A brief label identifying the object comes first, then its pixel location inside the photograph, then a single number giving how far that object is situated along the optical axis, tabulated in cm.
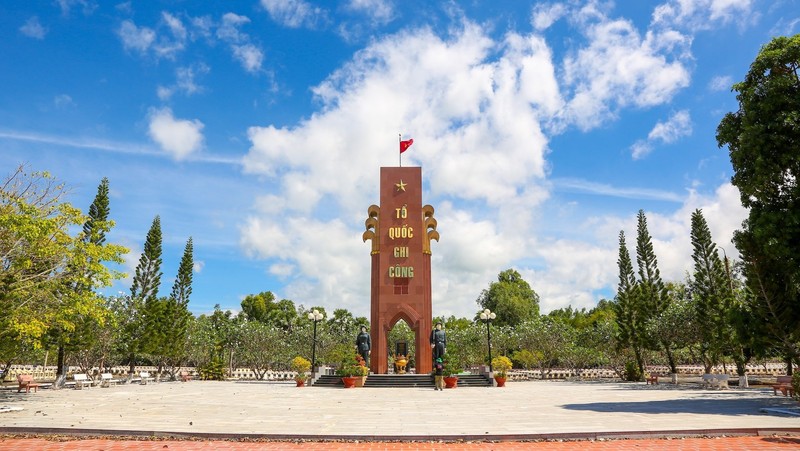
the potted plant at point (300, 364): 3012
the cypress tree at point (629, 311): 3602
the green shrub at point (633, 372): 3111
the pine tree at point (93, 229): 1634
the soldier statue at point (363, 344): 2658
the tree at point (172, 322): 3566
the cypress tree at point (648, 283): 3653
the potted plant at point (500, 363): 3100
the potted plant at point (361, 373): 2455
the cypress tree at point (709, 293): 2680
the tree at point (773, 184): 1403
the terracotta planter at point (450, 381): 2353
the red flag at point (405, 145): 3083
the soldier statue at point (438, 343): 2473
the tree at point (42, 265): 1391
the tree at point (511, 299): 6538
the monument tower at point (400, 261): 2779
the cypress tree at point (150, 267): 3778
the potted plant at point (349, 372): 2423
